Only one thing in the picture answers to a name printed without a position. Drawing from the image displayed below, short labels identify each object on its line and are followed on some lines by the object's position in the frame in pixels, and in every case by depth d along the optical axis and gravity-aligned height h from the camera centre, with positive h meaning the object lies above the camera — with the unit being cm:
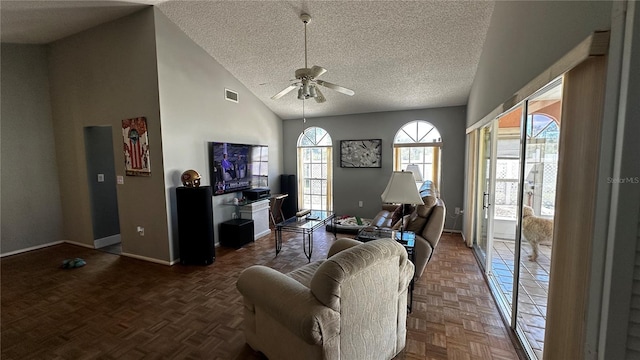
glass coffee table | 359 -89
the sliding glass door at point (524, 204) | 204 -46
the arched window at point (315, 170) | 618 -19
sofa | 275 -72
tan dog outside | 235 -64
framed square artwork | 560 +19
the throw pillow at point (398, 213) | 363 -77
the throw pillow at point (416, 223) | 288 -70
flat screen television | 418 -6
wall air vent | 442 +118
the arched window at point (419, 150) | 518 +24
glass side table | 251 -80
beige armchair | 134 -83
